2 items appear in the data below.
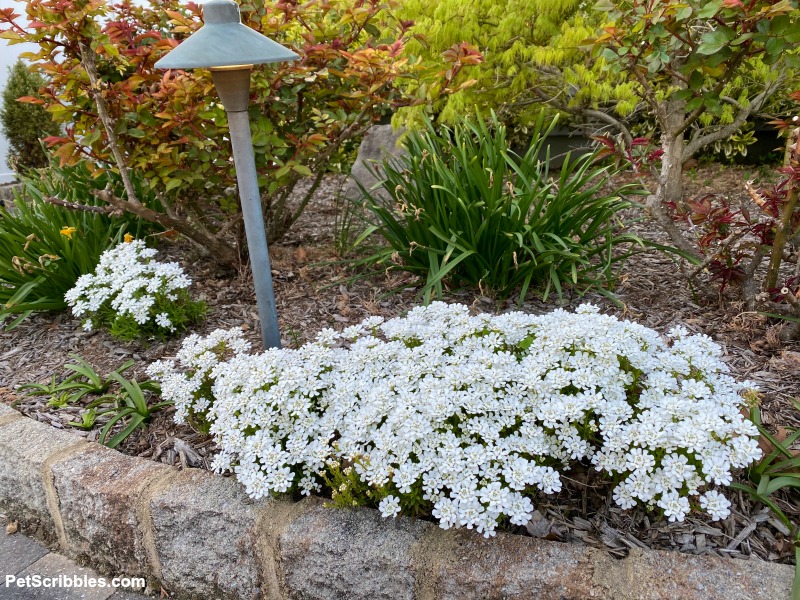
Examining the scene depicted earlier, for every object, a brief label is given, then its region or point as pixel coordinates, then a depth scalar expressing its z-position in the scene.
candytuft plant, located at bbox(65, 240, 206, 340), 2.49
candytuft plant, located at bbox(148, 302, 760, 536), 1.45
